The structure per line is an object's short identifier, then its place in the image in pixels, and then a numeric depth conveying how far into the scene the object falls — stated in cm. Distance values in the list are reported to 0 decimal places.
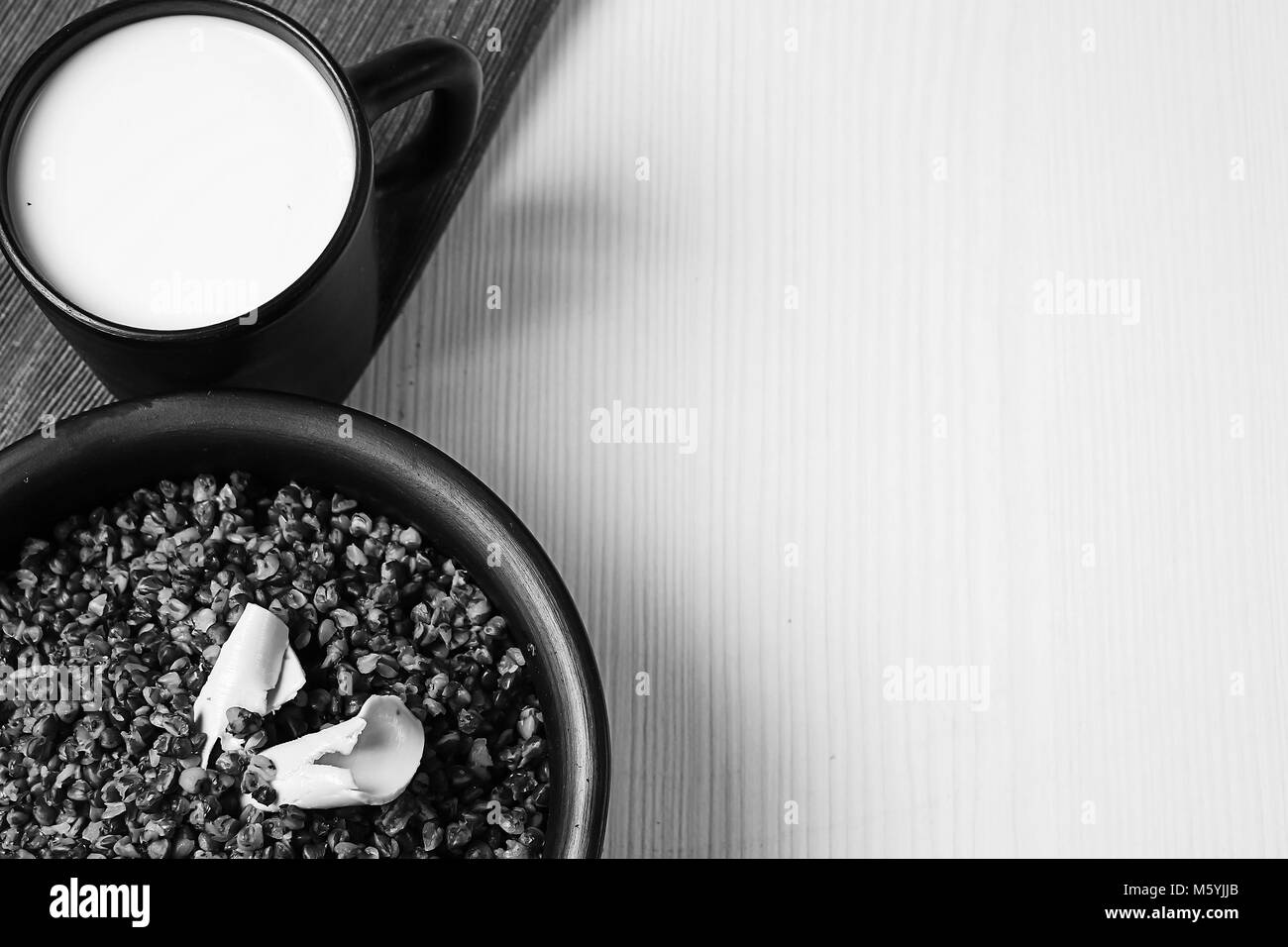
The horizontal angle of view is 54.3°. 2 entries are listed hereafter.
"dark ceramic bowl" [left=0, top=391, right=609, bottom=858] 59
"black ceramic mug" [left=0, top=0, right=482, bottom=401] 56
